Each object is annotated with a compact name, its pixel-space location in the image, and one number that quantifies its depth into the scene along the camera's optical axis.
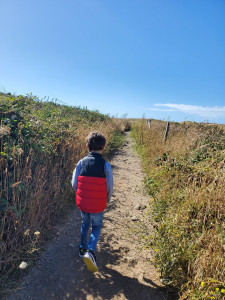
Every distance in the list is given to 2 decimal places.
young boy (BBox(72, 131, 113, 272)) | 2.43
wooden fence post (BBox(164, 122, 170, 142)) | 8.56
